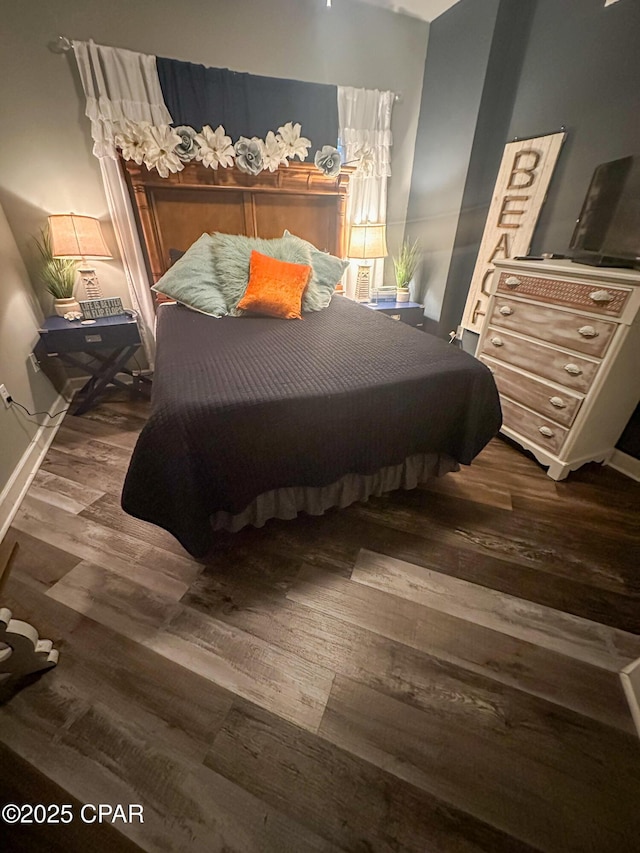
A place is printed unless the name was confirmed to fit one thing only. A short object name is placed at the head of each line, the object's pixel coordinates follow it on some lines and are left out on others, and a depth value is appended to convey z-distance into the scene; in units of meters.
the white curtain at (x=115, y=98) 2.09
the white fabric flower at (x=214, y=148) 2.39
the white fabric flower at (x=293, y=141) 2.55
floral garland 2.29
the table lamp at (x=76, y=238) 2.18
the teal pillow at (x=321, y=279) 2.32
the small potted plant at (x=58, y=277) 2.37
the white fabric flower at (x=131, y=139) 2.24
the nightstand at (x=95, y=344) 2.26
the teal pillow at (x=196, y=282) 2.17
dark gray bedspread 1.13
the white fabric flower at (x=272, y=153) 2.54
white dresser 1.55
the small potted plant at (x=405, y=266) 3.14
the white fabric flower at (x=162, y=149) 2.30
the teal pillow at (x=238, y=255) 2.22
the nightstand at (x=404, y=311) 3.01
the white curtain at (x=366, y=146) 2.66
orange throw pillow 2.12
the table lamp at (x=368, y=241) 2.86
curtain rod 2.02
